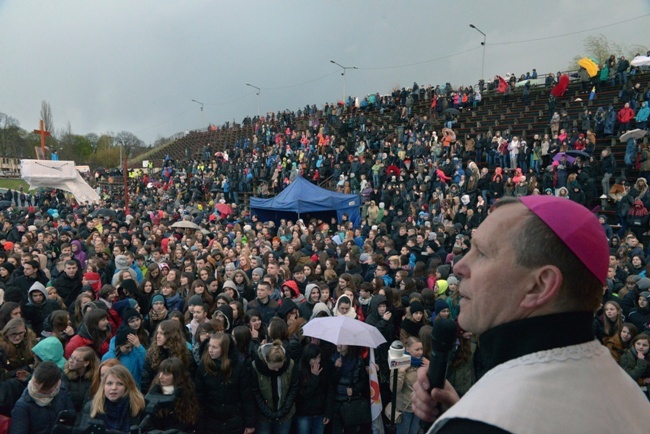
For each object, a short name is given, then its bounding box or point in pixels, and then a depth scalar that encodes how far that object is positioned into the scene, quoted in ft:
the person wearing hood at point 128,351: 14.67
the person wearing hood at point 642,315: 18.75
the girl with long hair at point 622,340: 16.92
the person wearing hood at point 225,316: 17.13
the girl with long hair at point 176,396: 12.49
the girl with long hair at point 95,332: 15.71
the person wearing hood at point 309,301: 20.57
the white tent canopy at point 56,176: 65.62
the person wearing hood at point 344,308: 18.31
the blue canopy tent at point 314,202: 51.47
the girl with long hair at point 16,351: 13.75
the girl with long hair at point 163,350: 14.12
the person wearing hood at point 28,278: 21.88
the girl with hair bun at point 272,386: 14.19
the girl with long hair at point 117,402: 11.66
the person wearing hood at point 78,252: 30.22
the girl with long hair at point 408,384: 15.40
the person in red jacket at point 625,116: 48.75
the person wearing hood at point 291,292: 22.21
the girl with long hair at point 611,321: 17.88
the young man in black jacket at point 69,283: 22.35
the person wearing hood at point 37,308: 18.97
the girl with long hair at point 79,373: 12.73
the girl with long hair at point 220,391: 13.39
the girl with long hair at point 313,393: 14.88
